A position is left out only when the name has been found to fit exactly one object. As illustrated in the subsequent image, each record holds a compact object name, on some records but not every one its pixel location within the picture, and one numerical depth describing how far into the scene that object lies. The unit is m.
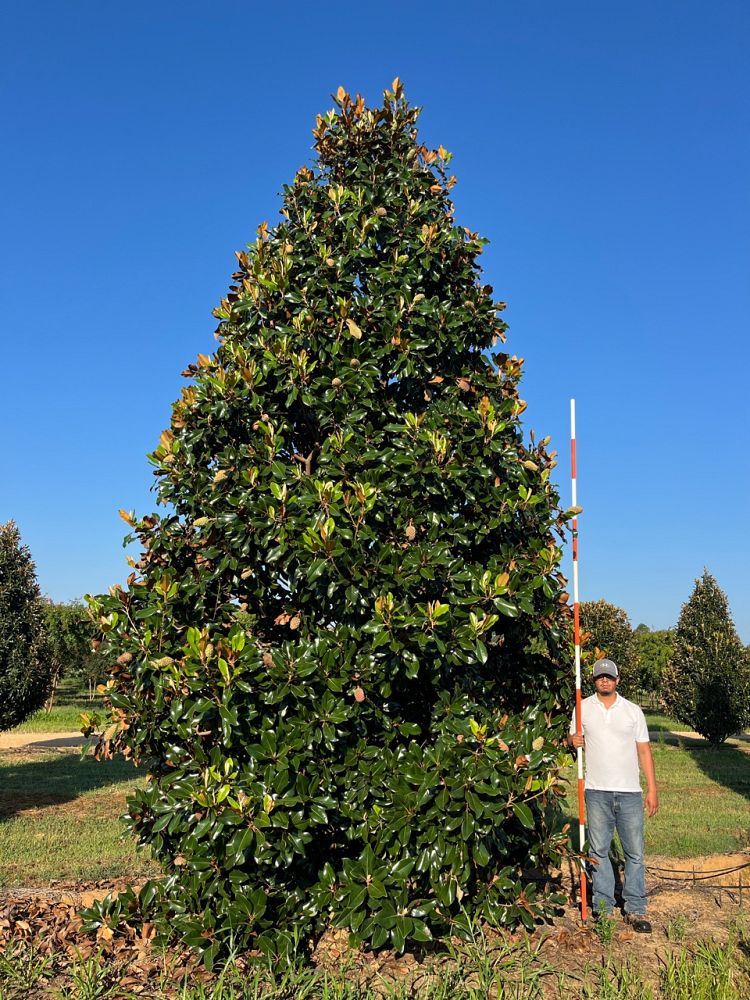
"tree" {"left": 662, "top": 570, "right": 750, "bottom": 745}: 23.53
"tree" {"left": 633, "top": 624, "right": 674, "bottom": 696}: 46.38
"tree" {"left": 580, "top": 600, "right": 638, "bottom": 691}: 30.77
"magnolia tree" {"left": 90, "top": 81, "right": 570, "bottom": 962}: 5.20
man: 6.45
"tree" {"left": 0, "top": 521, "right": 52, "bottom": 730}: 14.30
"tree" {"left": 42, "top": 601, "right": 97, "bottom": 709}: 39.56
